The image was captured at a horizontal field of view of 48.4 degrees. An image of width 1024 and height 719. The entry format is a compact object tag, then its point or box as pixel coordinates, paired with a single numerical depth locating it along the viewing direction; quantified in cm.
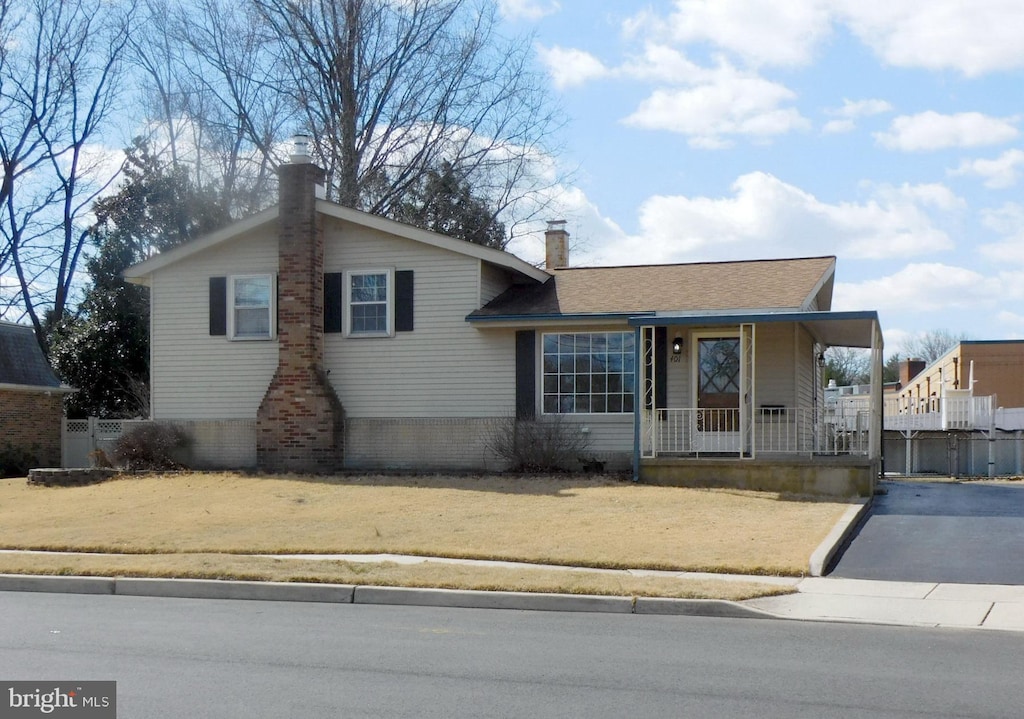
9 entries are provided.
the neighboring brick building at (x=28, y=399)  2784
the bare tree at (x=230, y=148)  3653
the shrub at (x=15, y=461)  2731
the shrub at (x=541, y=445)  2034
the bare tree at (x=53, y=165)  3822
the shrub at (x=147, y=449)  2248
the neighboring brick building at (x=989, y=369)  5256
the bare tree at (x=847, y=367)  7200
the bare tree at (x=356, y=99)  3425
